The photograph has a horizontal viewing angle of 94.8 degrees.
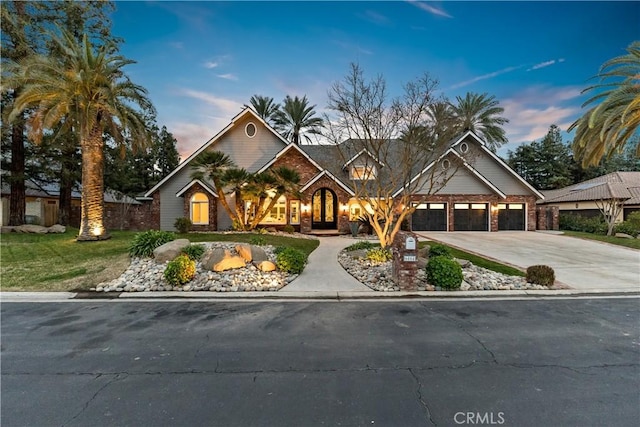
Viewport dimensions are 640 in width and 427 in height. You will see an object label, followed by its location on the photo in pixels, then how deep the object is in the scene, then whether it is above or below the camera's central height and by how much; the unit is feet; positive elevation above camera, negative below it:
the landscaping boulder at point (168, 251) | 33.30 -3.84
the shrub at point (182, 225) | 57.16 -1.43
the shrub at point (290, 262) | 31.78 -4.88
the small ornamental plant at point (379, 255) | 36.73 -4.93
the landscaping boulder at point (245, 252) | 33.81 -4.04
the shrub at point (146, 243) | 35.68 -3.10
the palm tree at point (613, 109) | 36.45 +13.79
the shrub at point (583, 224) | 68.17 -2.06
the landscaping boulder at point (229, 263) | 31.27 -4.97
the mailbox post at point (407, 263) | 27.00 -4.36
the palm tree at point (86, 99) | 42.27 +17.67
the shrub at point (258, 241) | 43.56 -3.57
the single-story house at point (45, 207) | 67.56 +3.04
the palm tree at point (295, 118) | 100.99 +34.83
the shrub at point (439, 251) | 36.06 -4.34
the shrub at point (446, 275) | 27.09 -5.43
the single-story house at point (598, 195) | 75.10 +5.58
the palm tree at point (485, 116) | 102.12 +35.43
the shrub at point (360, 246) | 43.04 -4.37
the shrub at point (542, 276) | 28.12 -5.80
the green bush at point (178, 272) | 27.25 -5.07
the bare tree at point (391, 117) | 41.24 +14.61
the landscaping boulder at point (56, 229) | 56.45 -2.08
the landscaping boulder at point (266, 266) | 31.97 -5.34
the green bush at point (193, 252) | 34.62 -4.08
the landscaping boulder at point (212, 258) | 31.58 -4.42
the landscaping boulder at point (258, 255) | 33.91 -4.42
